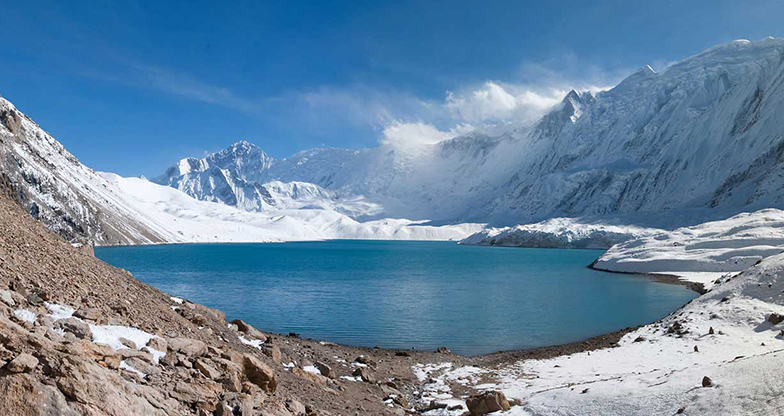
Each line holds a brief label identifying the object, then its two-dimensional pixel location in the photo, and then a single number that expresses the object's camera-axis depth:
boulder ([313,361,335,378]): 17.11
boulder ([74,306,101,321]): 10.29
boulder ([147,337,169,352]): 10.53
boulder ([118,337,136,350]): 10.19
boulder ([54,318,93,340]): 9.38
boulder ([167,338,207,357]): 11.27
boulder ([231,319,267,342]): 18.08
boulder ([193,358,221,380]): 10.67
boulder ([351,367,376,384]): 18.46
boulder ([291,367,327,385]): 15.84
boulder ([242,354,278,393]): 12.20
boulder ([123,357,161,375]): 9.48
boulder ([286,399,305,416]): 11.78
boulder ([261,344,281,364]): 16.20
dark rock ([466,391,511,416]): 13.77
